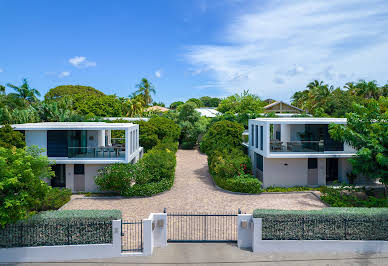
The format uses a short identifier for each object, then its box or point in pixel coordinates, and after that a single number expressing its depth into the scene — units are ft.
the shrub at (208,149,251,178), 70.64
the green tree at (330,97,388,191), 52.80
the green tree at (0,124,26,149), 62.80
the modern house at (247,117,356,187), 68.80
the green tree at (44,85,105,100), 252.91
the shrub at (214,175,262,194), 66.33
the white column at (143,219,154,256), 37.68
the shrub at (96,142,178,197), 63.31
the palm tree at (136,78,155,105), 214.90
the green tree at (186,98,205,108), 328.21
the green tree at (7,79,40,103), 122.31
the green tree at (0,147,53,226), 34.42
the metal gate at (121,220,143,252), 39.22
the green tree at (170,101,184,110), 355.60
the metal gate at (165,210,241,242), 42.98
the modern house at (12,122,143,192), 66.18
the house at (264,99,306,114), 193.36
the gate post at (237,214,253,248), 40.22
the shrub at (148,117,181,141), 118.42
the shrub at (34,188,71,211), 54.76
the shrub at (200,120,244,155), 82.99
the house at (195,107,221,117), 179.42
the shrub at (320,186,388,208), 55.57
